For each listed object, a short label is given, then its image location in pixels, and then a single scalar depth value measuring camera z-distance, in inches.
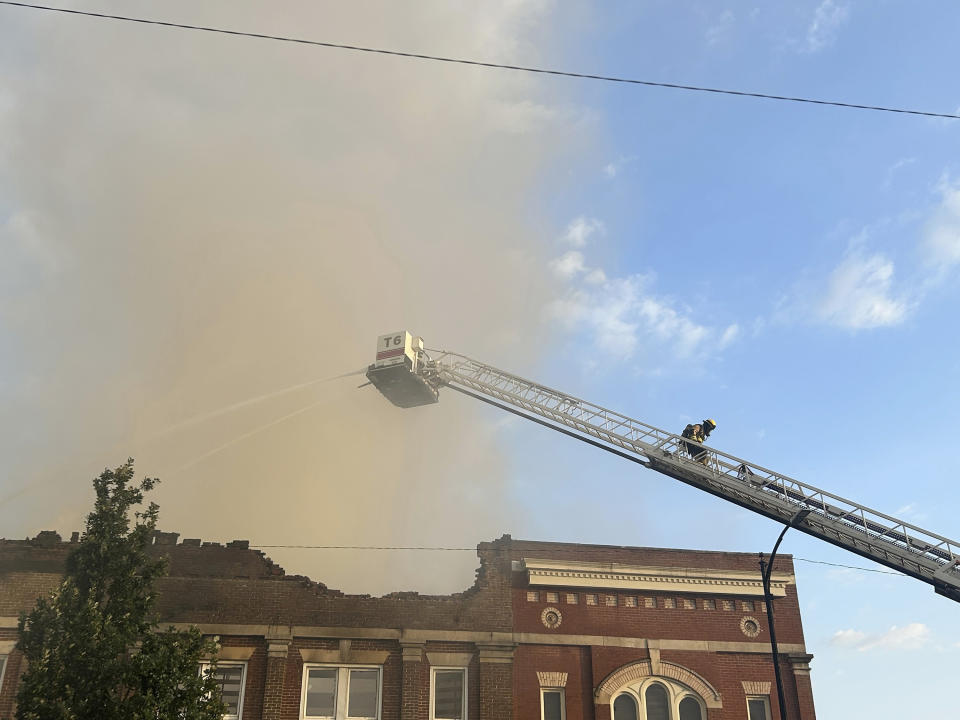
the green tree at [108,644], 557.3
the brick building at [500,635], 792.9
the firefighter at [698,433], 818.2
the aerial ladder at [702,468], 698.8
